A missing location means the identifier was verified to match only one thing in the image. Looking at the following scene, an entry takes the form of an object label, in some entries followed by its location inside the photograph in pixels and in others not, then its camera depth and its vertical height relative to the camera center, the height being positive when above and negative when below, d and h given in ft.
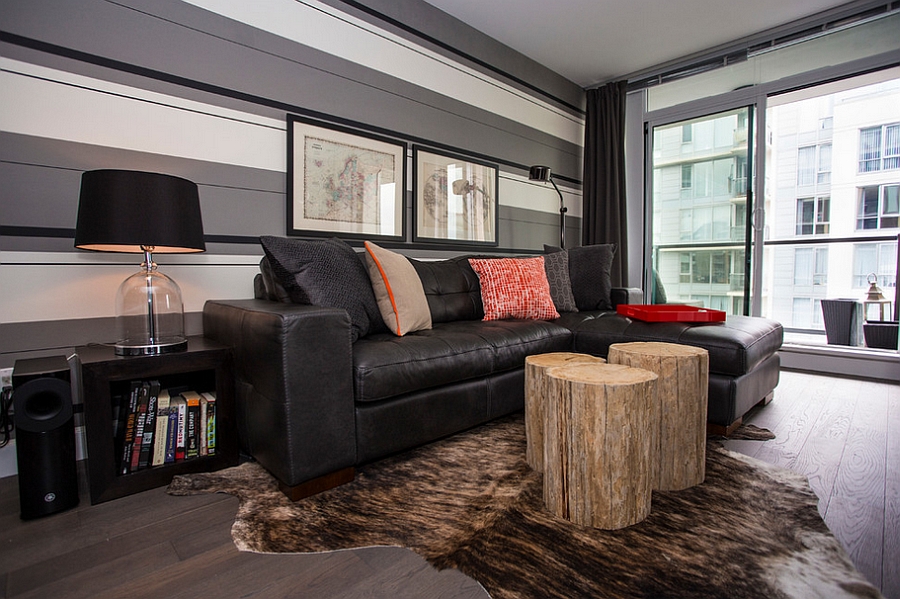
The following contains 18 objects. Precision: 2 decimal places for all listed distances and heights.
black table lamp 5.35 +0.51
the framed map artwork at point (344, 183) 8.55 +1.84
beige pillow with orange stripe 7.29 -0.31
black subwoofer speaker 4.82 -1.73
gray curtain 14.88 +3.29
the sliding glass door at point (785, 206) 13.25 +2.05
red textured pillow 9.46 -0.36
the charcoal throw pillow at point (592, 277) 10.89 -0.10
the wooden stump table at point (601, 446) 4.45 -1.71
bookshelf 5.15 -1.54
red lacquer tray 8.31 -0.76
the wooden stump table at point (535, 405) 5.96 -1.72
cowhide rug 3.80 -2.54
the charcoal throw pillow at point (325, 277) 6.31 -0.03
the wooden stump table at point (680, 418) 5.42 -1.74
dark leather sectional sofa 5.16 -1.35
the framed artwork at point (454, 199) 10.82 +1.87
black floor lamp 12.27 +2.66
